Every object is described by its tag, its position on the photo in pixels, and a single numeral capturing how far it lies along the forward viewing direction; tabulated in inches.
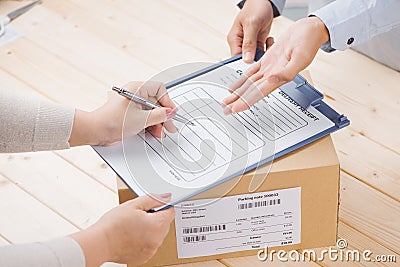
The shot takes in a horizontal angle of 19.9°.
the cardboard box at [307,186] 62.1
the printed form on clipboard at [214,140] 61.7
